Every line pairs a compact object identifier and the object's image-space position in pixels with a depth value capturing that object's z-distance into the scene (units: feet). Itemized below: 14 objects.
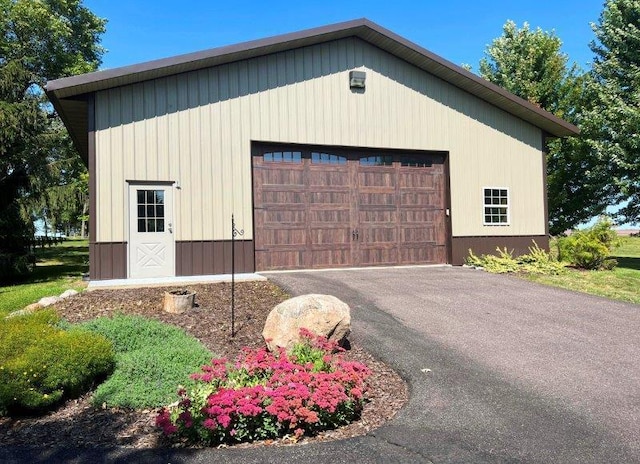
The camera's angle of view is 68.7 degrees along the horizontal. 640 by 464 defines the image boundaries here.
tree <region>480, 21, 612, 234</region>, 60.49
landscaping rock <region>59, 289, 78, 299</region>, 26.36
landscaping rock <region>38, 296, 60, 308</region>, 24.51
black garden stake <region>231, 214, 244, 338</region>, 19.13
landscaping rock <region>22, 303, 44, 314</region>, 22.86
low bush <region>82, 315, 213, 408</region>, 13.42
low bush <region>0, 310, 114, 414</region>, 12.84
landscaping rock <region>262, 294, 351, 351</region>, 16.58
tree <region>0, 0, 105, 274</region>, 40.57
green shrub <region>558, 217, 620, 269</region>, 39.83
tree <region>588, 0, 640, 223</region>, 49.96
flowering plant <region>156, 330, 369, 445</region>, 10.64
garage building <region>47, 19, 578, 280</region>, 31.73
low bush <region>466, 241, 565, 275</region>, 37.24
